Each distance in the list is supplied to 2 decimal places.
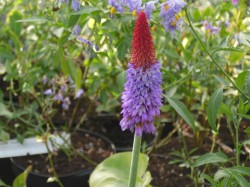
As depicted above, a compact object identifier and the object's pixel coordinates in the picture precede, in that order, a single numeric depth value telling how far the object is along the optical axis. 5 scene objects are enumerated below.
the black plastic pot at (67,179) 1.74
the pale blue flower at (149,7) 1.12
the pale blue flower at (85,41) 1.33
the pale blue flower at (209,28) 1.70
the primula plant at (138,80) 0.97
